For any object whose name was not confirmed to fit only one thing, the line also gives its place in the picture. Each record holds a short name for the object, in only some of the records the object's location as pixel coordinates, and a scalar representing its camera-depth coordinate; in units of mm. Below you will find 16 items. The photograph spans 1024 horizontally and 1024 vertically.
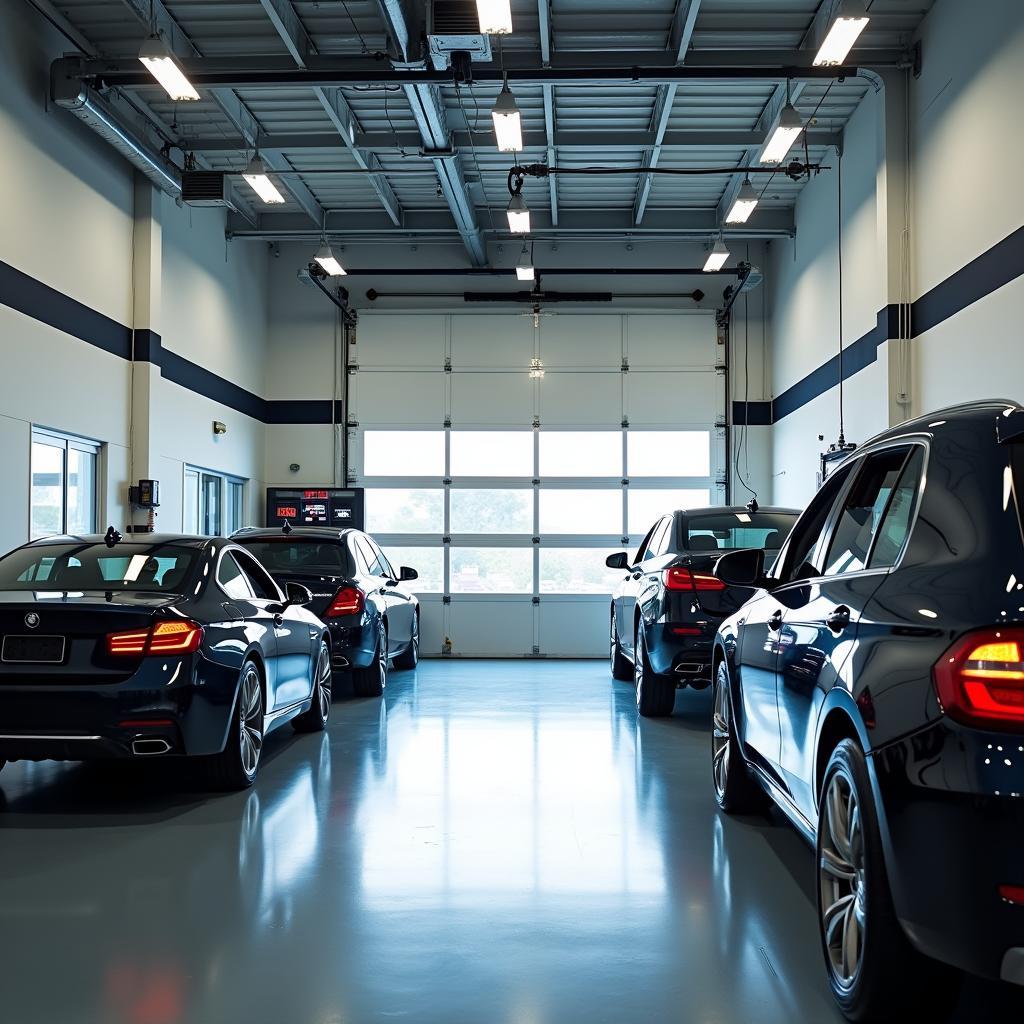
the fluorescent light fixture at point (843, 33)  7727
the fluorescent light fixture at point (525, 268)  14367
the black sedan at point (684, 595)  7828
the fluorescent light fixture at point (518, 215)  12078
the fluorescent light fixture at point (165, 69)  8375
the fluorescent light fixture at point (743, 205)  11820
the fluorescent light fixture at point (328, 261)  14016
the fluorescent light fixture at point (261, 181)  11039
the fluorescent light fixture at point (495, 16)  7359
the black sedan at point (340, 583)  9430
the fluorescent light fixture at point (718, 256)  13625
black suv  2191
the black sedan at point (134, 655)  5031
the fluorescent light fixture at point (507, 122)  9062
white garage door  16281
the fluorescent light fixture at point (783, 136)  9398
